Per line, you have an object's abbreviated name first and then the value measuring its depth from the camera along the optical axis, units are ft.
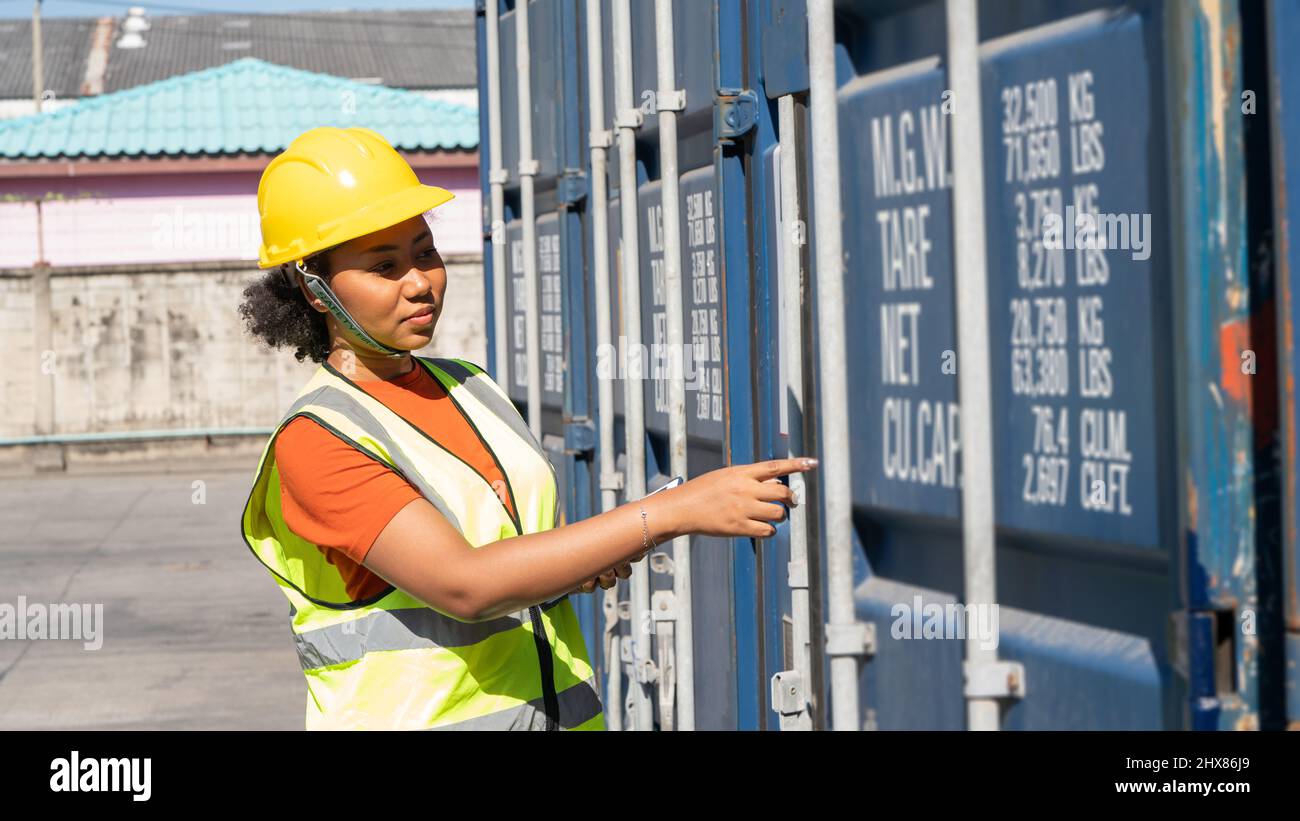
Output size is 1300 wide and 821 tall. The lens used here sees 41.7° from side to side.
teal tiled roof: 67.00
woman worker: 7.45
